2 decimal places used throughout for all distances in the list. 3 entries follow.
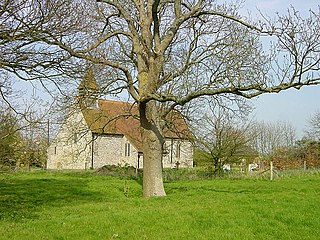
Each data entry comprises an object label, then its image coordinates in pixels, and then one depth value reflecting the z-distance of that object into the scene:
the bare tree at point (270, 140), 57.09
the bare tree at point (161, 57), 13.74
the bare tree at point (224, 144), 32.69
